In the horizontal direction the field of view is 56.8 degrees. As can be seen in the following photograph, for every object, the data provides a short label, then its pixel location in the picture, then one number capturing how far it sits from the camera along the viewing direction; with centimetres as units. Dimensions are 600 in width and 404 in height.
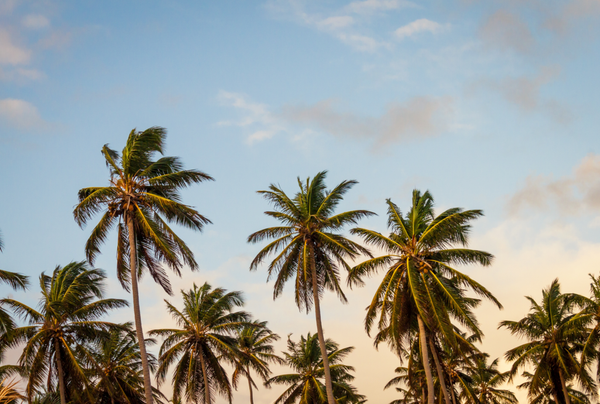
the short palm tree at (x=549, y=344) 3816
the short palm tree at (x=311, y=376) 4547
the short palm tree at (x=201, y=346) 3653
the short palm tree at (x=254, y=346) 4612
